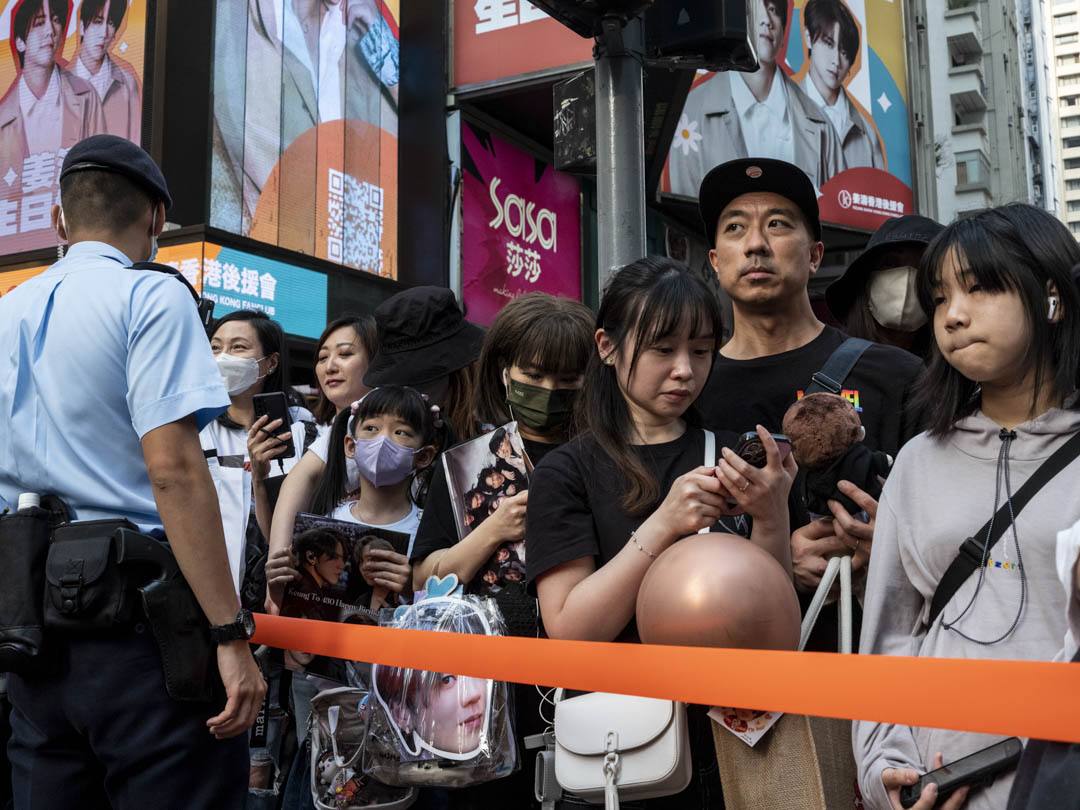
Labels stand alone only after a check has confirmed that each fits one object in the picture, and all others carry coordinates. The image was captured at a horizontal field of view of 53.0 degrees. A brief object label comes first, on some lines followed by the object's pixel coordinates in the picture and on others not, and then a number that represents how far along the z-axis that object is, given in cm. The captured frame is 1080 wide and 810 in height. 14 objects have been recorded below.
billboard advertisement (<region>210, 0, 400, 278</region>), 1163
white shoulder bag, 238
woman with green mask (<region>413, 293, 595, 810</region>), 311
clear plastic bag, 284
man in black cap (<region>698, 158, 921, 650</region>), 310
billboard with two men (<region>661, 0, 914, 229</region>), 1680
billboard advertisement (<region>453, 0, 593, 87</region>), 1352
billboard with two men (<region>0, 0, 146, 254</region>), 1167
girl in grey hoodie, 208
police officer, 266
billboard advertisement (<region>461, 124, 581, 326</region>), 1387
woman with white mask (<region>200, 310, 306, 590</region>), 441
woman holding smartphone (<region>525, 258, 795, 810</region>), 242
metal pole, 431
